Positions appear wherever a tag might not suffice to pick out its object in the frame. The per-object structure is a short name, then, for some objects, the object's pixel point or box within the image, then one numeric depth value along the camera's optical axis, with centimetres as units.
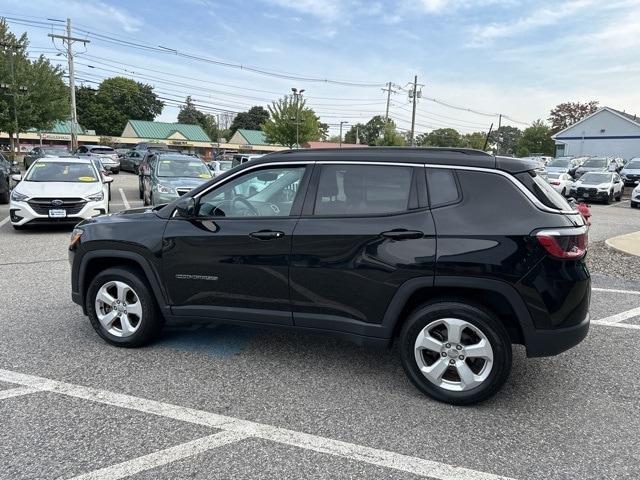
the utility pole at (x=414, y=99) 5041
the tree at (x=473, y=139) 8739
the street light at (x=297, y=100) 5150
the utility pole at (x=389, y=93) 6511
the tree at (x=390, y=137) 6322
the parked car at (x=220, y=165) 2172
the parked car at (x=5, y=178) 1438
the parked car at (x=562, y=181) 2172
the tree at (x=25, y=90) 3297
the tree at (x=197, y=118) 11469
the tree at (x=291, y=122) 5206
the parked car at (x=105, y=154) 3034
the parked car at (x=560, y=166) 2484
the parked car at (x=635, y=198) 1942
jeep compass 327
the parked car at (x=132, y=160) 3259
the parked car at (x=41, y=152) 2940
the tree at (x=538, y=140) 7412
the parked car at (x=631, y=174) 2689
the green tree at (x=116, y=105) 8906
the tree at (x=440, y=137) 10138
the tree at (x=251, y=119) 11552
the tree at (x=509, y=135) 10745
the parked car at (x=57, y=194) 986
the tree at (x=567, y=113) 8331
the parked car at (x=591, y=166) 2881
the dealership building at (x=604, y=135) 5097
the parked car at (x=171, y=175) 1206
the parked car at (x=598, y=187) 2125
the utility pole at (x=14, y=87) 3244
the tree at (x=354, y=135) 12744
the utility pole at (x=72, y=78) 3772
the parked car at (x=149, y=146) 3256
